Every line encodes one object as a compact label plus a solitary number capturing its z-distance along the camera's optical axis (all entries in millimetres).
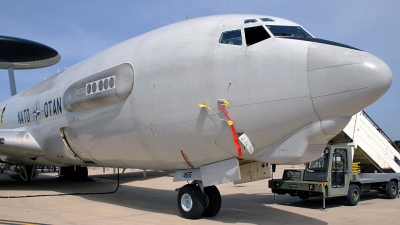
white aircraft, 7645
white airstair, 15164
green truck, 11992
